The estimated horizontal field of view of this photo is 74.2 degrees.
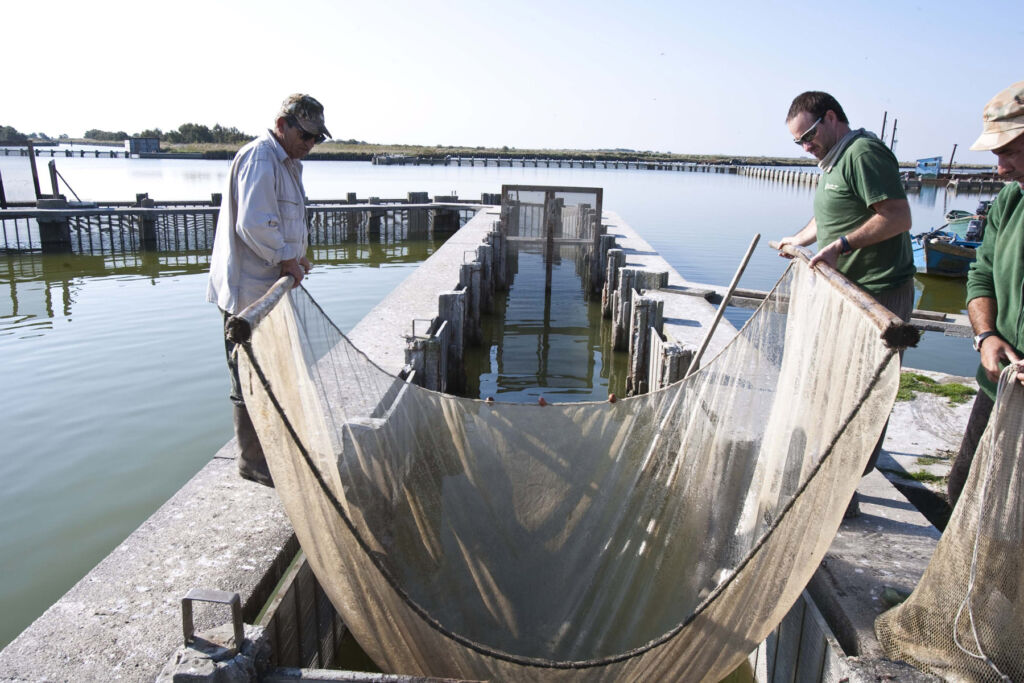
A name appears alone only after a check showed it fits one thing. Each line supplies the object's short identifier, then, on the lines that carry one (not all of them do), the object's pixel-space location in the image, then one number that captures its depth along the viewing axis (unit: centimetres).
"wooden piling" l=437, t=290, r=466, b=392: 759
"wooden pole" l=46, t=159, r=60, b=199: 1923
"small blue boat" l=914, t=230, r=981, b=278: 1658
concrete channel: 240
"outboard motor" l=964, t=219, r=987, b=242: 1700
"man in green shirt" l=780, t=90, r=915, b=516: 293
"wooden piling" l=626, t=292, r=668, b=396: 750
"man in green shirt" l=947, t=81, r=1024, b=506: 231
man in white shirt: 317
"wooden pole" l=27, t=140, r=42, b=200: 1825
